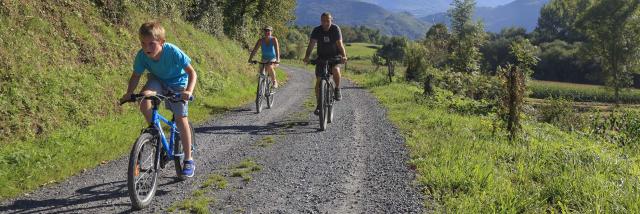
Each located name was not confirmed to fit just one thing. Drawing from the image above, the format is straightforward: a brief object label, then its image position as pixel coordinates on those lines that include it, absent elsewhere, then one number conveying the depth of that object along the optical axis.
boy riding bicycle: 5.24
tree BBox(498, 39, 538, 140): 8.96
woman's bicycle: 13.05
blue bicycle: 4.82
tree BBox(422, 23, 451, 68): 45.16
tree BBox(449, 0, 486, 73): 29.23
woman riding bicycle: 13.25
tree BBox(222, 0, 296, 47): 29.59
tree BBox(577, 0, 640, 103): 51.78
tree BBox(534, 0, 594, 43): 131.75
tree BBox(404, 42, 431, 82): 30.28
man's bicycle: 10.01
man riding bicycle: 10.40
